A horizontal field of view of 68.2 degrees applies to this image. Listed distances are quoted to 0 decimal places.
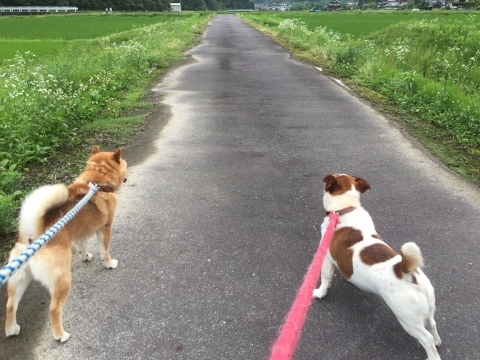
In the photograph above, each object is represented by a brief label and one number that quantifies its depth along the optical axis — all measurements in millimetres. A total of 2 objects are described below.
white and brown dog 2248
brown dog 2439
